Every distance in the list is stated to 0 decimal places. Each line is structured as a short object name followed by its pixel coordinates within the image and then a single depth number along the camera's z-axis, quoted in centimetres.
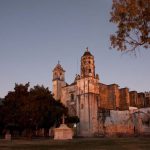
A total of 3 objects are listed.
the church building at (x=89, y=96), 3906
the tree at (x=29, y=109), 2614
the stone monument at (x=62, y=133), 2272
